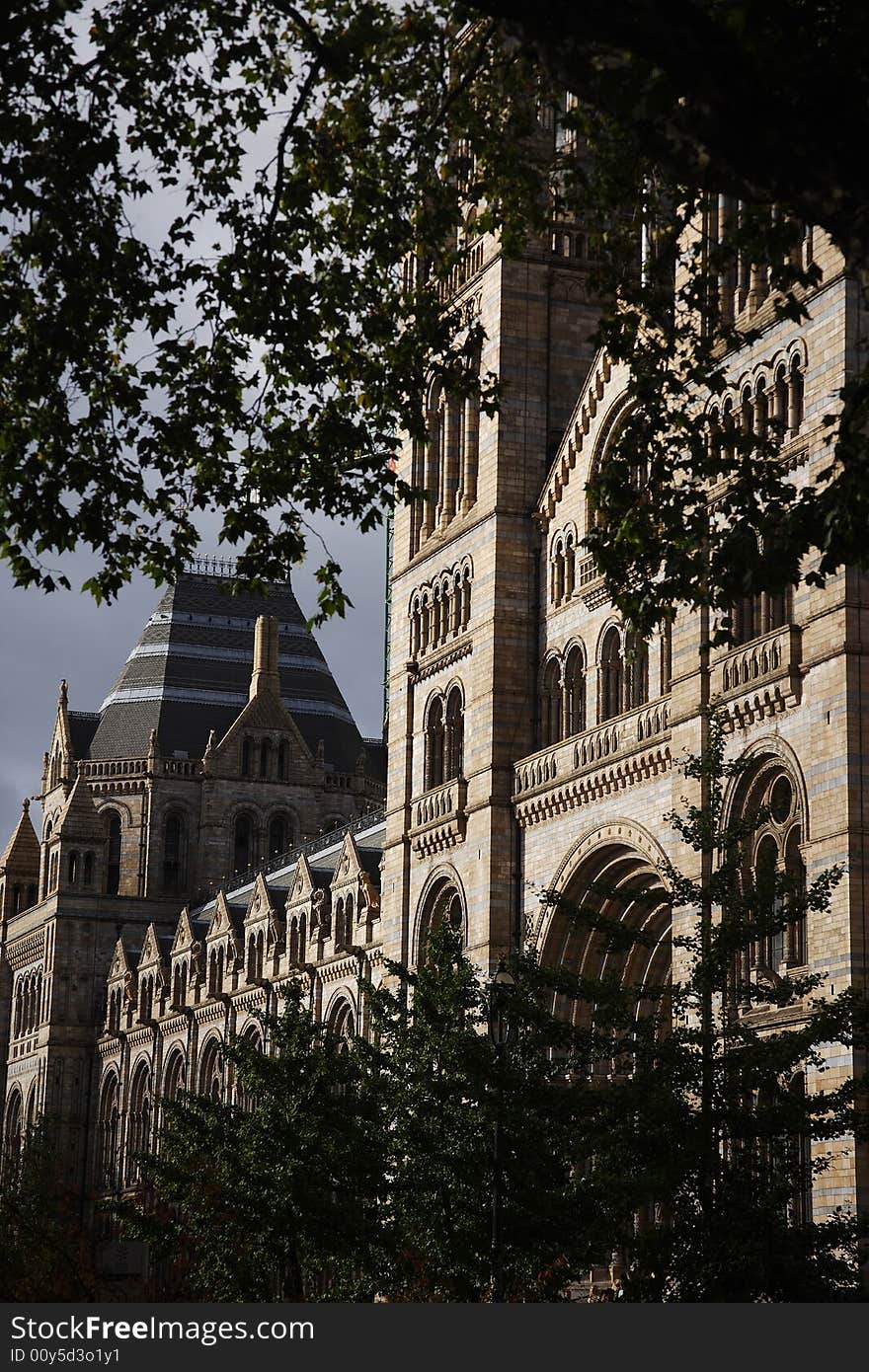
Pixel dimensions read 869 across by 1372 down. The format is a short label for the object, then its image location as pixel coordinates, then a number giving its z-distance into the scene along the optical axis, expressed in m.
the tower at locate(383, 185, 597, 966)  50.50
